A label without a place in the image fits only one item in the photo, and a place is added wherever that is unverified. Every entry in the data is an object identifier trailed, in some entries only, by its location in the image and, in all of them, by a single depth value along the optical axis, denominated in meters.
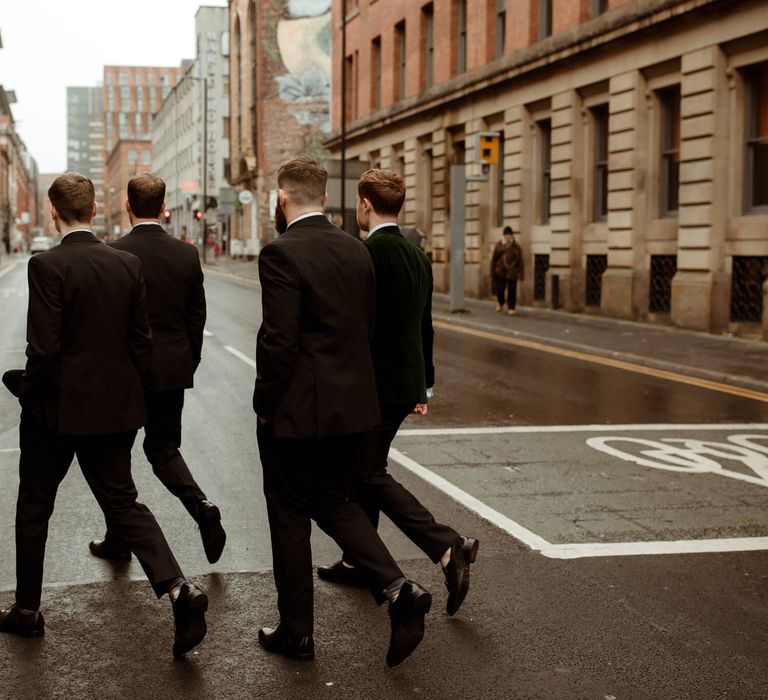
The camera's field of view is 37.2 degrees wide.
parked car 86.44
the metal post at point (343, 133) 33.06
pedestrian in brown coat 24.36
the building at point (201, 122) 91.31
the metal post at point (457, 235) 25.31
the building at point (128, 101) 188.88
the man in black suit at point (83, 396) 4.47
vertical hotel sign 92.00
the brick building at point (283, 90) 72.44
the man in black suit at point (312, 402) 4.30
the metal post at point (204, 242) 67.96
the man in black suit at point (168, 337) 5.73
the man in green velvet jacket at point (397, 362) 4.92
